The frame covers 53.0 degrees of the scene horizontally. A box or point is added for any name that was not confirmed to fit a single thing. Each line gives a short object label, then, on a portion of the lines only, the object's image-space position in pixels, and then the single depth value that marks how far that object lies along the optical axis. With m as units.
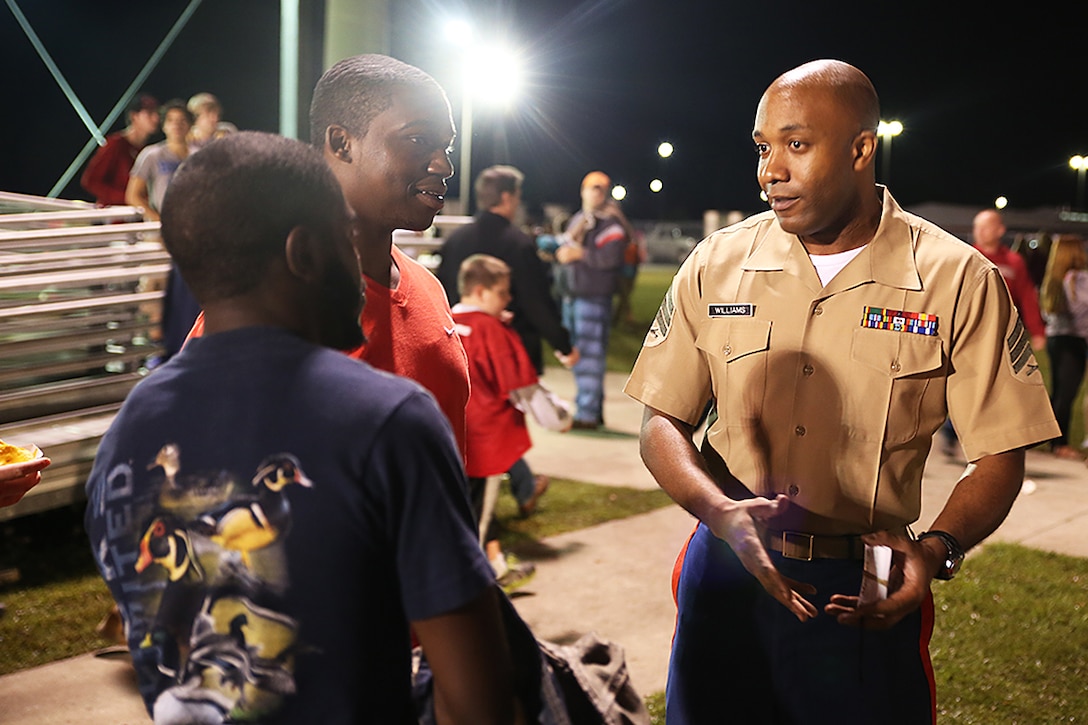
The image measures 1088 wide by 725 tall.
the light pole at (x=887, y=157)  48.74
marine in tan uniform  2.38
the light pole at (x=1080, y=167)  61.60
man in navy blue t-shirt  1.42
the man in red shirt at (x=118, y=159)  10.61
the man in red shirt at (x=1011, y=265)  9.35
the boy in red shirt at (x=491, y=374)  6.35
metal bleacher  6.11
